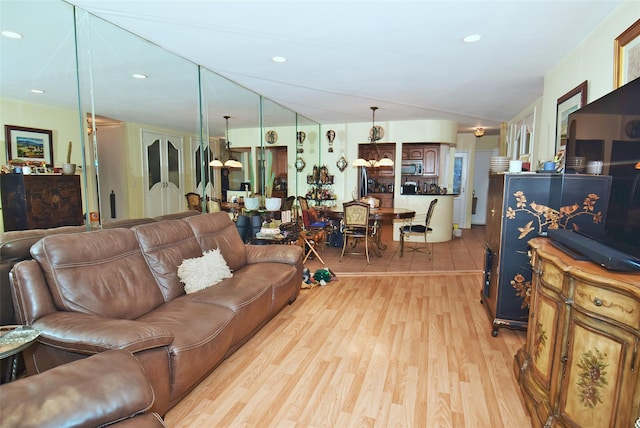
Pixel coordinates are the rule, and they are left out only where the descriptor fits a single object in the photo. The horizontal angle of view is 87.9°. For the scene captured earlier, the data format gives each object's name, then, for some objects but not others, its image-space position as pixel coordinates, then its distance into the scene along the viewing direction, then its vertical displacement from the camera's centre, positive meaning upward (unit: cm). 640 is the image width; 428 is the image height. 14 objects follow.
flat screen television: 145 +9
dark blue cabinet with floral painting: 250 -31
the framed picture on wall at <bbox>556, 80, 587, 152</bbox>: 272 +70
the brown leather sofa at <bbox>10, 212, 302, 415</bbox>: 169 -78
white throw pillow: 264 -76
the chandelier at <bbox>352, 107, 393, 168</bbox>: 629 +80
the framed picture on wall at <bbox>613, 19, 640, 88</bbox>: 199 +82
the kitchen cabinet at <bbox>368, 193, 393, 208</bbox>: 810 -39
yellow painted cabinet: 126 -71
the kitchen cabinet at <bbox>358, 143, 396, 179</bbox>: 779 +65
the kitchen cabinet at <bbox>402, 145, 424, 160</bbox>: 779 +70
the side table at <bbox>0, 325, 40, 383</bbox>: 147 -76
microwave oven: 787 +35
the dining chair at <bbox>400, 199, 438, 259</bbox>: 555 -80
